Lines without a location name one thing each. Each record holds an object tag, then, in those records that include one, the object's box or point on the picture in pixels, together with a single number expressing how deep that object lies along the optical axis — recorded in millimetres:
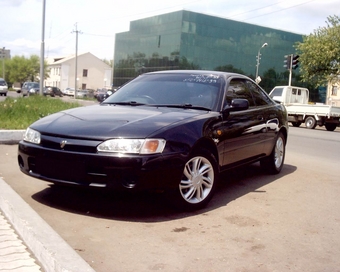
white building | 97000
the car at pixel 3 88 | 43469
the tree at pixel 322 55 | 32344
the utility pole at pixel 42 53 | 20422
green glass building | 60344
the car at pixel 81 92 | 64781
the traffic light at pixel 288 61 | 28441
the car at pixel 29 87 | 41356
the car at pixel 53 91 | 54100
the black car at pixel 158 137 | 4234
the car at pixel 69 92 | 67050
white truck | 24000
